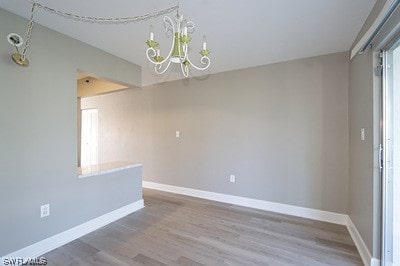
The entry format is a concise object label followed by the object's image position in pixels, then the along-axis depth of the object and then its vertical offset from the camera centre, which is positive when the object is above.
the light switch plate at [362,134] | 2.04 -0.01
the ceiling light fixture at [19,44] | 1.76 +0.83
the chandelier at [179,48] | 1.40 +0.65
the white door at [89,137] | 5.43 -0.10
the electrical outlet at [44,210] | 2.06 -0.81
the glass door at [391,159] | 1.67 -0.23
